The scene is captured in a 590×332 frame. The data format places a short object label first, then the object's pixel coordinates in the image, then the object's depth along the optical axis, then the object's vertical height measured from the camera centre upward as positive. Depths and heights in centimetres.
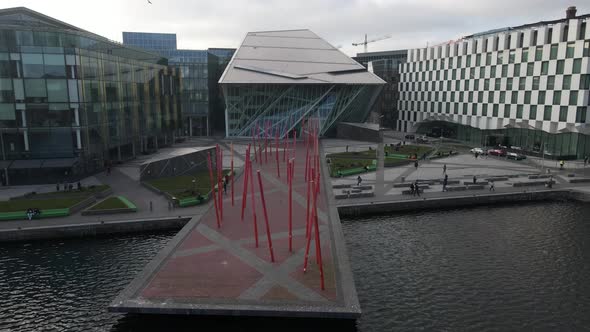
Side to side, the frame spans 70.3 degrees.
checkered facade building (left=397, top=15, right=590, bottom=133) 5991 +563
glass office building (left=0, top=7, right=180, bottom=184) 4541 +107
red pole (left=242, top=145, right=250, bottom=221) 2955 -534
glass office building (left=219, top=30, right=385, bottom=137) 7944 +438
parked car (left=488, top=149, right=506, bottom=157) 6599 -647
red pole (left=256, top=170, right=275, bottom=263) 2411 -813
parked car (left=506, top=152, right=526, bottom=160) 6247 -662
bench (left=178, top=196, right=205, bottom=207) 3697 -790
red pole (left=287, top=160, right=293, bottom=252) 2552 -763
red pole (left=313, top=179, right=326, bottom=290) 2070 -698
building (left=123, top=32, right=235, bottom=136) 9600 +539
